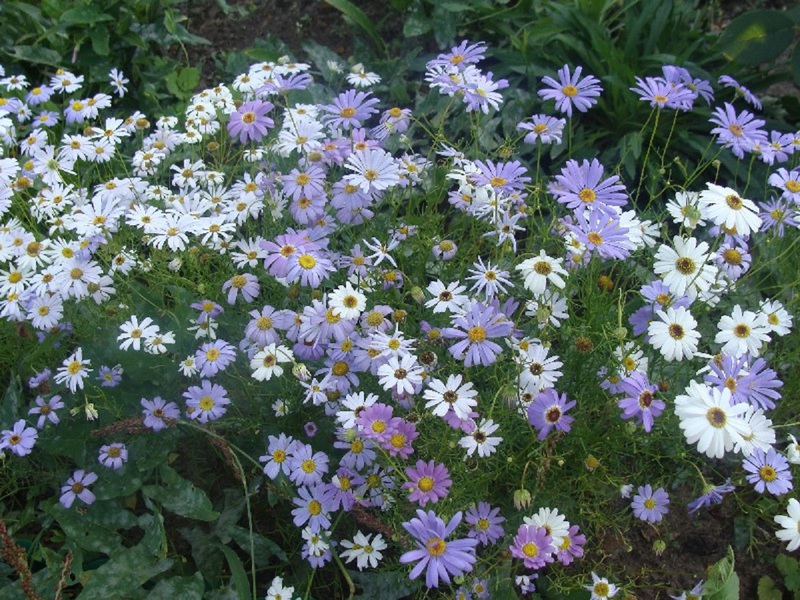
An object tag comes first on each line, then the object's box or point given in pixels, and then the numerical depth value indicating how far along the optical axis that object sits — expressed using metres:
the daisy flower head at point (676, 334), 0.31
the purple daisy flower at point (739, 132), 0.40
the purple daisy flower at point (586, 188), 0.34
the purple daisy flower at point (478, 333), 0.32
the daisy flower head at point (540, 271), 0.31
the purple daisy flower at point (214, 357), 0.35
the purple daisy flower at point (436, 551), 0.28
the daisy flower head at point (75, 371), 0.37
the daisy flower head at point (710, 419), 0.27
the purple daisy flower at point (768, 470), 0.33
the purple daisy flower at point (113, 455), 0.37
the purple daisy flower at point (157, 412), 0.36
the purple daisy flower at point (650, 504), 0.36
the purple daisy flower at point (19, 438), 0.37
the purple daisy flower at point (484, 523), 0.33
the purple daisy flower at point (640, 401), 0.30
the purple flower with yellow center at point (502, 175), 0.37
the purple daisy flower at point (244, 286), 0.36
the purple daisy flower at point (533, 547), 0.31
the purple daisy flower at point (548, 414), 0.31
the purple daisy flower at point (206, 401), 0.35
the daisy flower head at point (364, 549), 0.34
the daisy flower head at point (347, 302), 0.33
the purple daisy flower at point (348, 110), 0.40
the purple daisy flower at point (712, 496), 0.34
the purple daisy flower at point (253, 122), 0.39
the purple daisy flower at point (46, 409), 0.38
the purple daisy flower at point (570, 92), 0.41
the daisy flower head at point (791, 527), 0.31
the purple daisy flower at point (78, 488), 0.38
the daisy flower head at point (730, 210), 0.32
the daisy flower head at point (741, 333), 0.32
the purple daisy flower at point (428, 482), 0.30
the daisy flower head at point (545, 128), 0.40
